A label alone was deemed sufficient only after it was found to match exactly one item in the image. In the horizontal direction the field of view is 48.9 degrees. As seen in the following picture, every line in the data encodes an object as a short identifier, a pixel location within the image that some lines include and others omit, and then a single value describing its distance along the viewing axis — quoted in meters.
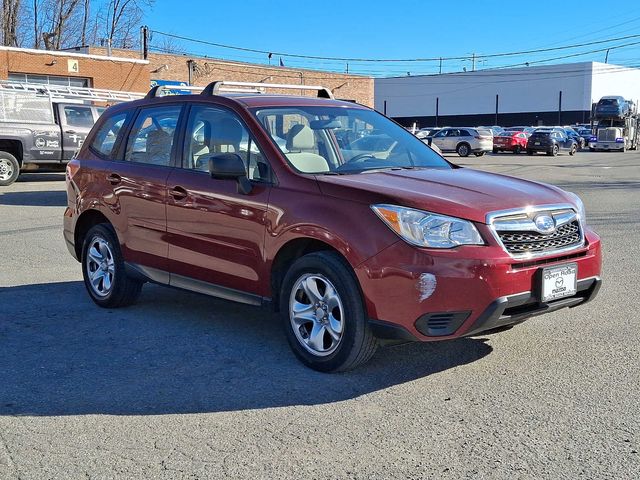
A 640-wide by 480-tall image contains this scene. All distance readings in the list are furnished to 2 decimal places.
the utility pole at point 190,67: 39.28
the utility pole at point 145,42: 36.21
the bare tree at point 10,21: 46.64
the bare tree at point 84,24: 51.91
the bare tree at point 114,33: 53.88
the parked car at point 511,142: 42.28
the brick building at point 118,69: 31.81
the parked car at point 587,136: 48.78
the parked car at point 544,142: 40.69
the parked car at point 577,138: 46.98
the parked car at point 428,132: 44.38
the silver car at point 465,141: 39.28
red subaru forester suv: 4.21
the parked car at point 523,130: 44.04
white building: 83.25
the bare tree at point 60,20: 50.19
